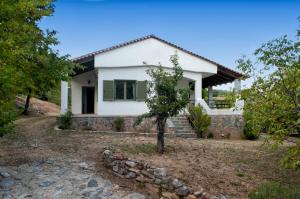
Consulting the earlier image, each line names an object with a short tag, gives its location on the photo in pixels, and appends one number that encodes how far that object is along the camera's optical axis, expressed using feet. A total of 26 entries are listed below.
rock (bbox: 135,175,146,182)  22.08
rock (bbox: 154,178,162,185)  21.31
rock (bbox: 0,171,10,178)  21.47
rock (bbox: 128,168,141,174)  22.54
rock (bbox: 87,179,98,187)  21.08
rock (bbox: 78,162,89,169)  23.43
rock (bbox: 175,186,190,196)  20.35
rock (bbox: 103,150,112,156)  24.53
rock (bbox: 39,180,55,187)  20.73
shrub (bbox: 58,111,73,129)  39.00
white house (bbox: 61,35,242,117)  45.12
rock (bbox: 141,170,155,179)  21.79
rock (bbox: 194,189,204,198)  20.07
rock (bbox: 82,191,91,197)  20.07
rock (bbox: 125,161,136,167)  22.91
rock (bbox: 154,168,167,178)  21.47
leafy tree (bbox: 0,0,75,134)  18.01
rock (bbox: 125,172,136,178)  22.56
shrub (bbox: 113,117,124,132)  39.67
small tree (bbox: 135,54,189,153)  25.32
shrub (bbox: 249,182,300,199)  20.03
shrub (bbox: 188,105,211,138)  39.83
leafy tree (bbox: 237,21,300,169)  17.82
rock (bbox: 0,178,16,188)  20.45
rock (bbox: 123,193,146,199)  20.08
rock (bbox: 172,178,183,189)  20.70
